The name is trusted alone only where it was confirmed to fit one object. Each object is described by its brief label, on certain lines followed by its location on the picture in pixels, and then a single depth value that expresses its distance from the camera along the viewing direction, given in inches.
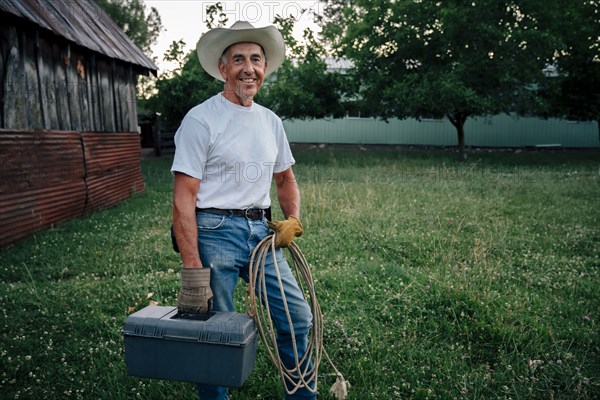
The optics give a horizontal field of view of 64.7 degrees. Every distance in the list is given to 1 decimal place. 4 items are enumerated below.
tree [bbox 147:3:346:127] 856.9
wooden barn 301.1
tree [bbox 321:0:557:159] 781.9
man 107.1
